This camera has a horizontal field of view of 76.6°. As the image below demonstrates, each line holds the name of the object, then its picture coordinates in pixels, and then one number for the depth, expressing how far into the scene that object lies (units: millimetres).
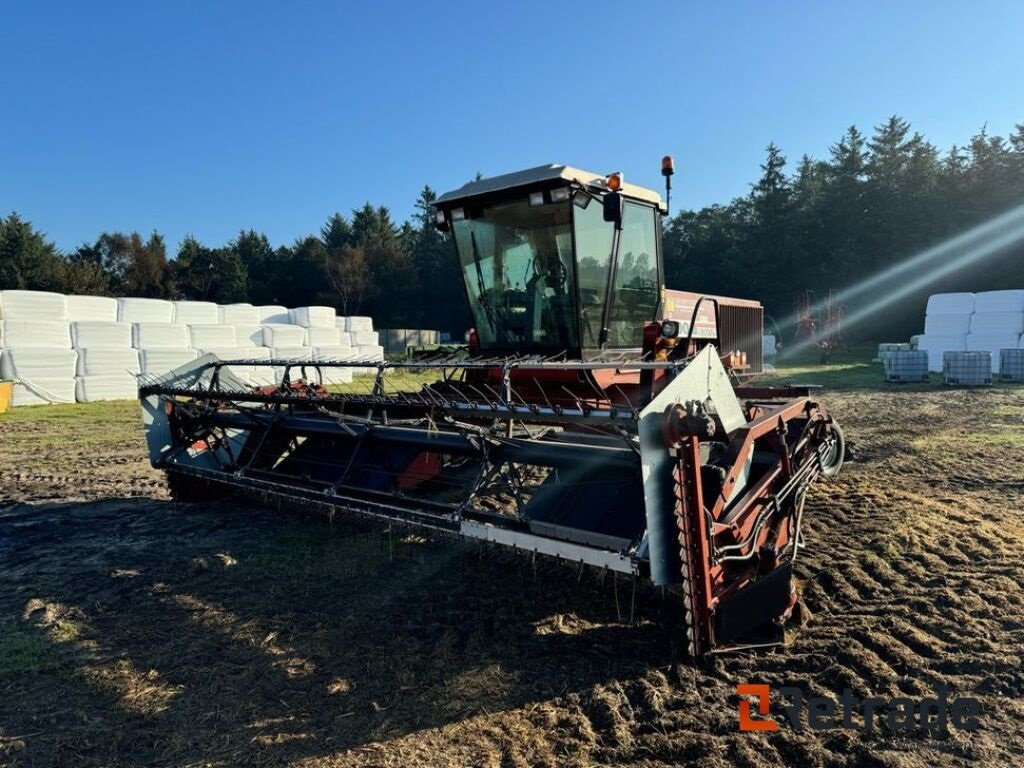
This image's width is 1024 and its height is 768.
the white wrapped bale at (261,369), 13813
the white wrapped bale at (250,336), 19000
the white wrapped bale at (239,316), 19453
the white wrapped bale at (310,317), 22031
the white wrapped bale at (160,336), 16408
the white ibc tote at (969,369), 15156
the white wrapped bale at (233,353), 18036
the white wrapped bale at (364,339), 24172
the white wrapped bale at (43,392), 13984
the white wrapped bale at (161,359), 16312
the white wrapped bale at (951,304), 21250
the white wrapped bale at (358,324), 24750
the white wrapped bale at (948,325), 21062
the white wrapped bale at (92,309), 15805
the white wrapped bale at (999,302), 19828
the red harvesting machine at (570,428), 2662
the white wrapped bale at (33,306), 14422
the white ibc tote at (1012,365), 16375
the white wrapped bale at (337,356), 17641
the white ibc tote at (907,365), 16406
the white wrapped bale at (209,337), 17797
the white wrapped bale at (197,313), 18281
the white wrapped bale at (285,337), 19719
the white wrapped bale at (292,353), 19592
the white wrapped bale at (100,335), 15328
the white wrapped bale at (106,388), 15023
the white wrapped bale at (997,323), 19766
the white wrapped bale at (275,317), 21797
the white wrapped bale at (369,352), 23078
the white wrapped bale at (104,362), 15078
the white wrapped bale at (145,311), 17203
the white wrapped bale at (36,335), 14258
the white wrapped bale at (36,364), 13922
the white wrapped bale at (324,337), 20812
